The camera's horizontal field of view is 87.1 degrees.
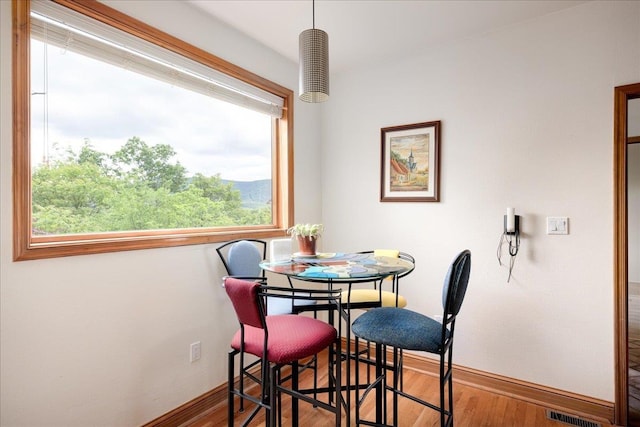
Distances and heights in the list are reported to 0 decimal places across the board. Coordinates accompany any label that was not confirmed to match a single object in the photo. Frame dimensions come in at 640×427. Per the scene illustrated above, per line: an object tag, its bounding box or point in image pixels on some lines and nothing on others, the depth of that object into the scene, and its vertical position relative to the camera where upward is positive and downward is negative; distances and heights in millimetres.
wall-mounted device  2361 -185
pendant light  1694 +746
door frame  2061 -229
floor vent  2078 -1322
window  1560 +438
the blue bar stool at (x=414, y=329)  1557 -581
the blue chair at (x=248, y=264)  2078 -364
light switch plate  2250 -100
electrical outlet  2146 -904
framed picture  2738 +403
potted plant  2041 -159
